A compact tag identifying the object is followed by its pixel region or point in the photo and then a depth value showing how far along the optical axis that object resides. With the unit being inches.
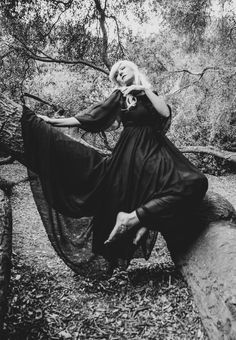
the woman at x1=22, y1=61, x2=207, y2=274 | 98.4
